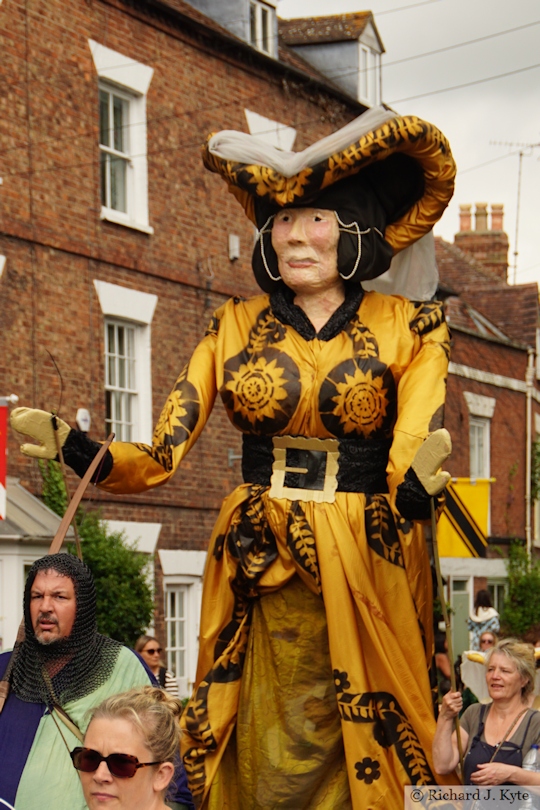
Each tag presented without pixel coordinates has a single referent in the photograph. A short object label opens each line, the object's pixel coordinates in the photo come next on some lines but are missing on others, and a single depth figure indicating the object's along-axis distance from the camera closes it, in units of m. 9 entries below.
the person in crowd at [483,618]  14.05
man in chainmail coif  4.31
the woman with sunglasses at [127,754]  3.45
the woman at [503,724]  5.75
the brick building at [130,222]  14.40
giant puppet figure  5.37
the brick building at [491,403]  24.09
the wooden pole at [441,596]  4.80
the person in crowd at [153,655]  9.84
